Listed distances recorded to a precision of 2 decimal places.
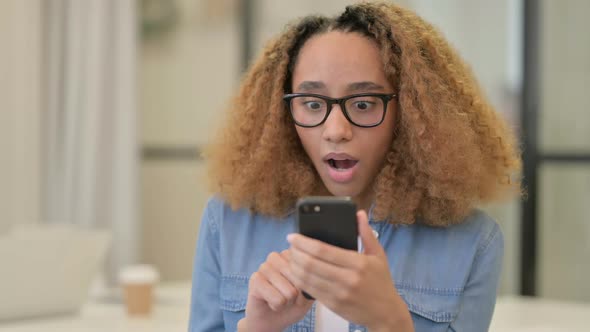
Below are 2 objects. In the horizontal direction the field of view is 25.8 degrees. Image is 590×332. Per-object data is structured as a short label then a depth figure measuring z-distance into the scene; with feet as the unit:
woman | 5.28
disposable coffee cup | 7.66
